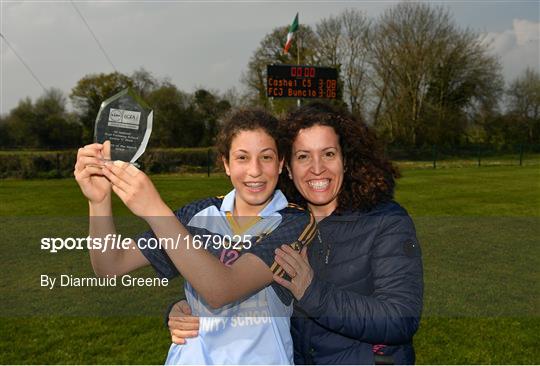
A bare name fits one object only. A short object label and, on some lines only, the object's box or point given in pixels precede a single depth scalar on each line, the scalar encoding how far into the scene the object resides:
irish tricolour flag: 21.38
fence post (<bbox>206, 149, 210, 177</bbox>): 22.87
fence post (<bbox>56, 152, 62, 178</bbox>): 19.25
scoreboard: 21.02
